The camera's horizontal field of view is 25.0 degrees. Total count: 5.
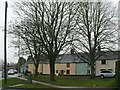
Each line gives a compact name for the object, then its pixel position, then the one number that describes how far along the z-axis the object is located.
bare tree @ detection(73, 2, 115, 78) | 39.88
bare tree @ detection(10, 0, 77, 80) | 31.95
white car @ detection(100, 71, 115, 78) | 49.76
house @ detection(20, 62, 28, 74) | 53.26
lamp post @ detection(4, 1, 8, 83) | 28.69
